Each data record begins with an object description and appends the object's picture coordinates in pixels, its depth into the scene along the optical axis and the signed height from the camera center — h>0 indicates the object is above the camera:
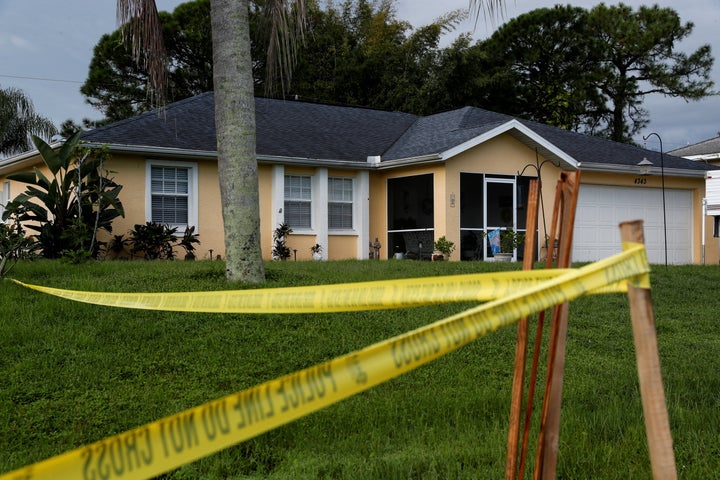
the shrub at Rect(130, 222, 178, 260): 15.77 +0.07
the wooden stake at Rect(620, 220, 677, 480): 2.00 -0.39
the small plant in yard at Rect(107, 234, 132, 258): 15.74 -0.03
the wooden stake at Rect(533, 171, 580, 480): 2.63 -0.42
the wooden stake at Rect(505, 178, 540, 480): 2.73 -0.45
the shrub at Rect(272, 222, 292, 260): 17.89 -0.01
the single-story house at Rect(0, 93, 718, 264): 17.19 +1.62
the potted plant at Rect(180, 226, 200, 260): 16.34 +0.05
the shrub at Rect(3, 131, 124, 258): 13.16 +0.86
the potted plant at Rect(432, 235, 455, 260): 17.95 -0.14
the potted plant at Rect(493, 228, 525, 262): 17.69 -0.06
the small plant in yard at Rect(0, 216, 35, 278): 9.03 +0.02
